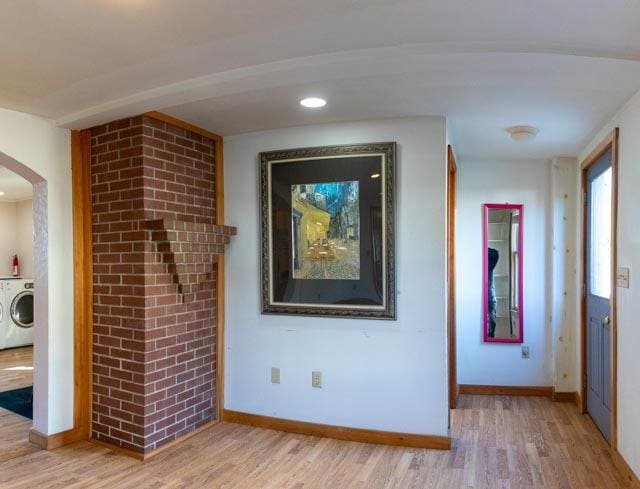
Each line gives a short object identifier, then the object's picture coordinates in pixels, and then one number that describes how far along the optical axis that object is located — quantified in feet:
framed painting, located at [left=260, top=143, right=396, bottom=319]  9.47
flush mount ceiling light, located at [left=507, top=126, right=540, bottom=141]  9.76
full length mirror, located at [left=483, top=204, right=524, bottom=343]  13.00
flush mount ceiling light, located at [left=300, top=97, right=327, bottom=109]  8.19
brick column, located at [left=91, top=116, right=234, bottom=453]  8.95
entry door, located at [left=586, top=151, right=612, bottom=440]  9.73
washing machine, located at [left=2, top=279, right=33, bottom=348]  18.93
